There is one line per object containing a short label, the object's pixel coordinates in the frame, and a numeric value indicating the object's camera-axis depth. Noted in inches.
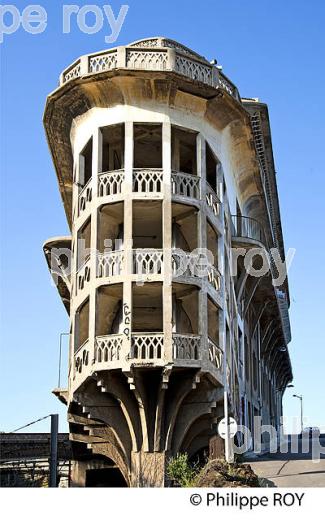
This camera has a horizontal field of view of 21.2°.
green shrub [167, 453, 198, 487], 869.2
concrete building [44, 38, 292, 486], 1020.5
